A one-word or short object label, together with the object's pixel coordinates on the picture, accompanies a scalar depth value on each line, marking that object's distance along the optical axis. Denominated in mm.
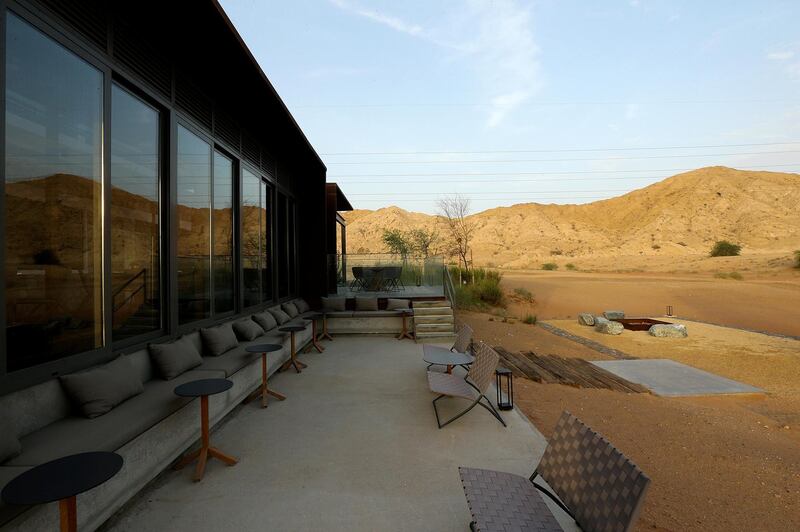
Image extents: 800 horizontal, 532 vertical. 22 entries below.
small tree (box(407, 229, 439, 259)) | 41391
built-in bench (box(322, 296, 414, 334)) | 9008
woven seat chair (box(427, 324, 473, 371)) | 5652
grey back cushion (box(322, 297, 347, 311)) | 9461
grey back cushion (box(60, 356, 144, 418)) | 2789
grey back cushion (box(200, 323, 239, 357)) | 4797
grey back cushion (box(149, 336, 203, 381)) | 3764
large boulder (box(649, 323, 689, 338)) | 11227
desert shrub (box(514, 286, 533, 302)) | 17422
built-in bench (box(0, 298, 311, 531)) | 2098
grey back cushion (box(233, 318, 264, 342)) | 5672
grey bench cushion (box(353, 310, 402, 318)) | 9039
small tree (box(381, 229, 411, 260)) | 39725
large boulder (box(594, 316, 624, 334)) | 11912
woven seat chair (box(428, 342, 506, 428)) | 4016
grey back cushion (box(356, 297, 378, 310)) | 9633
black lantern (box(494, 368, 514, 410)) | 4325
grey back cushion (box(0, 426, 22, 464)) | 2082
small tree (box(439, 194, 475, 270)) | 29281
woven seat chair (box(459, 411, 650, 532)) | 1647
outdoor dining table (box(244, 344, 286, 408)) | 4605
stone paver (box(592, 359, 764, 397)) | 5766
